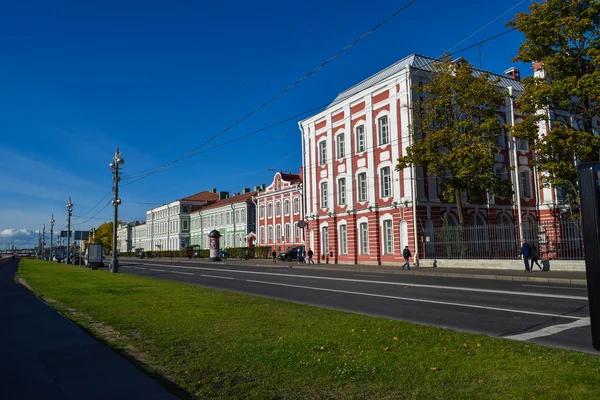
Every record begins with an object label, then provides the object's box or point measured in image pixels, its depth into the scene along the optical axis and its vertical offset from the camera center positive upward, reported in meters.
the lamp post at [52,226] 81.12 +5.00
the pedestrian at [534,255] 23.92 -0.68
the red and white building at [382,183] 33.03 +4.87
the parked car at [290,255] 51.59 -0.70
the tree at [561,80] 22.27 +7.67
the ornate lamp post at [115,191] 31.71 +4.38
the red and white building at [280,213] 58.09 +4.58
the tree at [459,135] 28.27 +6.56
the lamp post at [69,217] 57.00 +4.46
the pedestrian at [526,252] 23.91 -0.55
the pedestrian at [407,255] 29.62 -0.62
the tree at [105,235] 130.62 +5.20
